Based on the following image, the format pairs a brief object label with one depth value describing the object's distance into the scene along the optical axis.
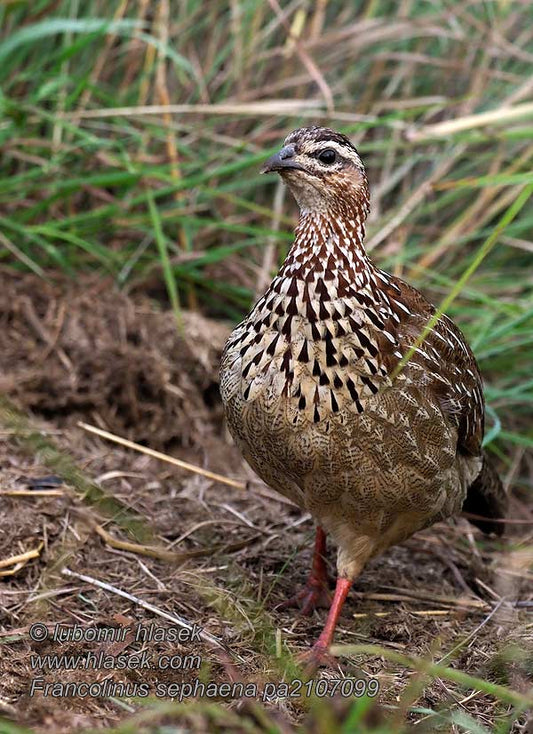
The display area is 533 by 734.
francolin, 6.25
